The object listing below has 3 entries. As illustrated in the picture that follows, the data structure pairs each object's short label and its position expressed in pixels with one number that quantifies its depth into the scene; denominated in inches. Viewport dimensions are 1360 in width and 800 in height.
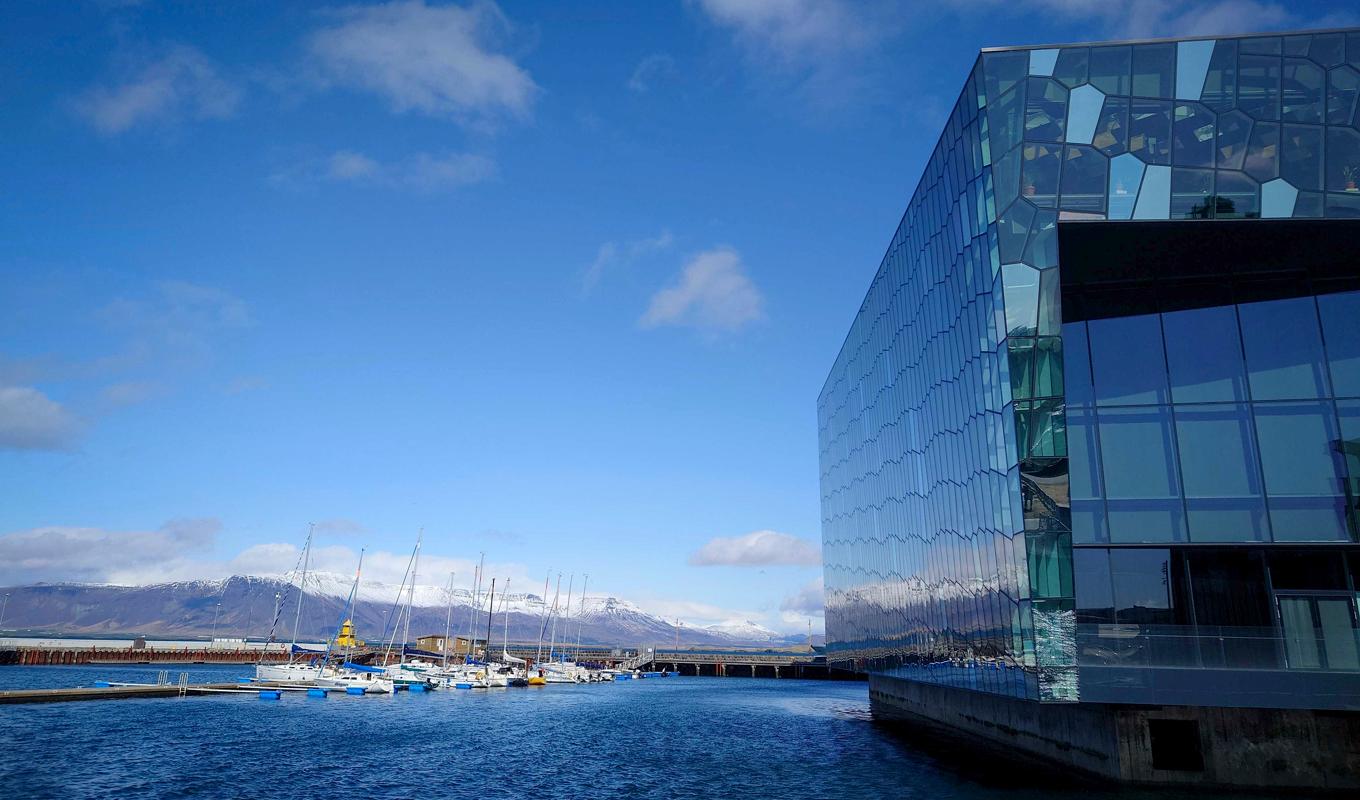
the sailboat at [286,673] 3238.2
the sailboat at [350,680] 3221.0
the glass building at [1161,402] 989.2
